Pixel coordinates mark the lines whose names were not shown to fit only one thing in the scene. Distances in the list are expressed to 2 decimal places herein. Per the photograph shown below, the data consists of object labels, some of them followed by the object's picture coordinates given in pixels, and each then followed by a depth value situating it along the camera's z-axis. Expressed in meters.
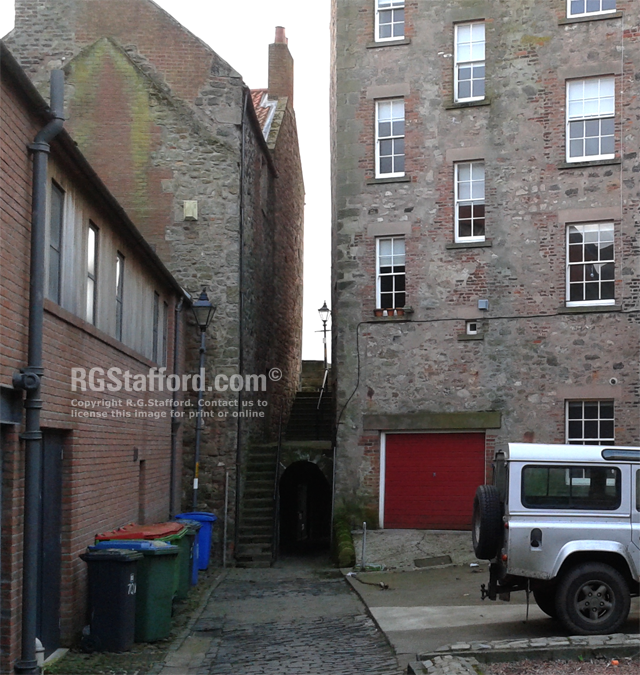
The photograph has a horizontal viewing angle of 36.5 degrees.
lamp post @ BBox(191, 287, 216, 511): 19.50
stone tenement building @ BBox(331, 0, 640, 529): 18.98
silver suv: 10.35
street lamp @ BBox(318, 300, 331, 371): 25.61
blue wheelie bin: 17.45
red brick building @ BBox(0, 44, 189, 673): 9.02
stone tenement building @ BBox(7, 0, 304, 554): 20.19
